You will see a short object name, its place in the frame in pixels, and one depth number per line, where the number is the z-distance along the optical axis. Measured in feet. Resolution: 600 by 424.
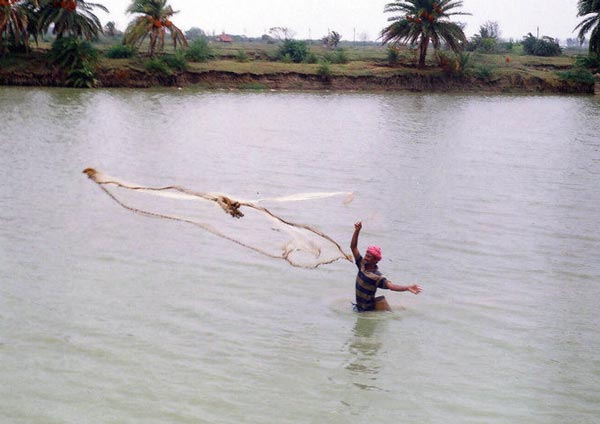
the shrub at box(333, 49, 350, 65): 138.62
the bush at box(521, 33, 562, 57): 189.26
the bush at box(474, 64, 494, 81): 135.74
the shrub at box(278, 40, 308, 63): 142.31
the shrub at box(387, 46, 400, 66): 139.09
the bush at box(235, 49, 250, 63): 135.13
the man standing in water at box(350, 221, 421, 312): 27.17
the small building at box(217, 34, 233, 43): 222.99
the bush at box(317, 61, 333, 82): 126.52
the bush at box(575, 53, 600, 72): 139.94
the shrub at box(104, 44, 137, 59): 120.78
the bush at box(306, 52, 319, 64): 140.36
